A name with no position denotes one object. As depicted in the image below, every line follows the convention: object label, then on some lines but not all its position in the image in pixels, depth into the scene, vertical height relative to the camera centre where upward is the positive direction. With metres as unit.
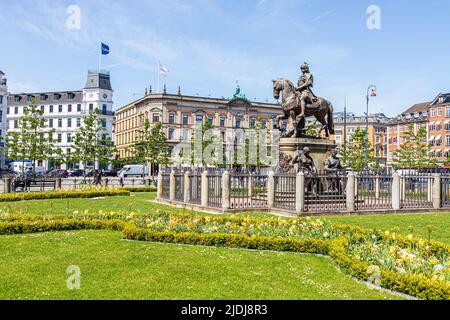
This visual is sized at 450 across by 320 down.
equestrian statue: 19.31 +3.01
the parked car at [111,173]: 74.19 -0.88
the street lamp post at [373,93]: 49.59 +8.89
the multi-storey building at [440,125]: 82.50 +8.93
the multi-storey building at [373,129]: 107.69 +10.49
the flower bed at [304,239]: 6.95 -1.66
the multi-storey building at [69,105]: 89.62 +13.49
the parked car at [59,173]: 60.16 -0.76
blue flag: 58.38 +16.25
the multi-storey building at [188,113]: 84.44 +11.66
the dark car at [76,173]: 68.97 -0.86
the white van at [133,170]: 63.73 -0.28
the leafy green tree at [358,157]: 56.78 +1.74
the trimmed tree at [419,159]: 55.51 +1.30
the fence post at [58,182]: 30.86 -1.08
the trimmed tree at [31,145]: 42.75 +2.34
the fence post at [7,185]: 28.53 -1.18
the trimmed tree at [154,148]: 54.06 +2.60
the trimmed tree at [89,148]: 47.78 +2.24
